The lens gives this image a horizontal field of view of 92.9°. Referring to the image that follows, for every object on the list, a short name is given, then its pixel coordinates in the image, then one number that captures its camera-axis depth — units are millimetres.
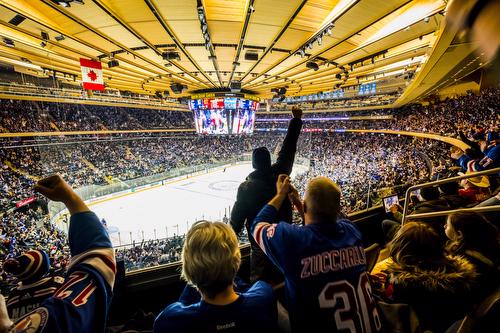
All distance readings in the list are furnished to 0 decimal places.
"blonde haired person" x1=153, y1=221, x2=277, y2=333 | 867
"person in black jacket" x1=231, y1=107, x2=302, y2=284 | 1799
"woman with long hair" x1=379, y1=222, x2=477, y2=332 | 1208
